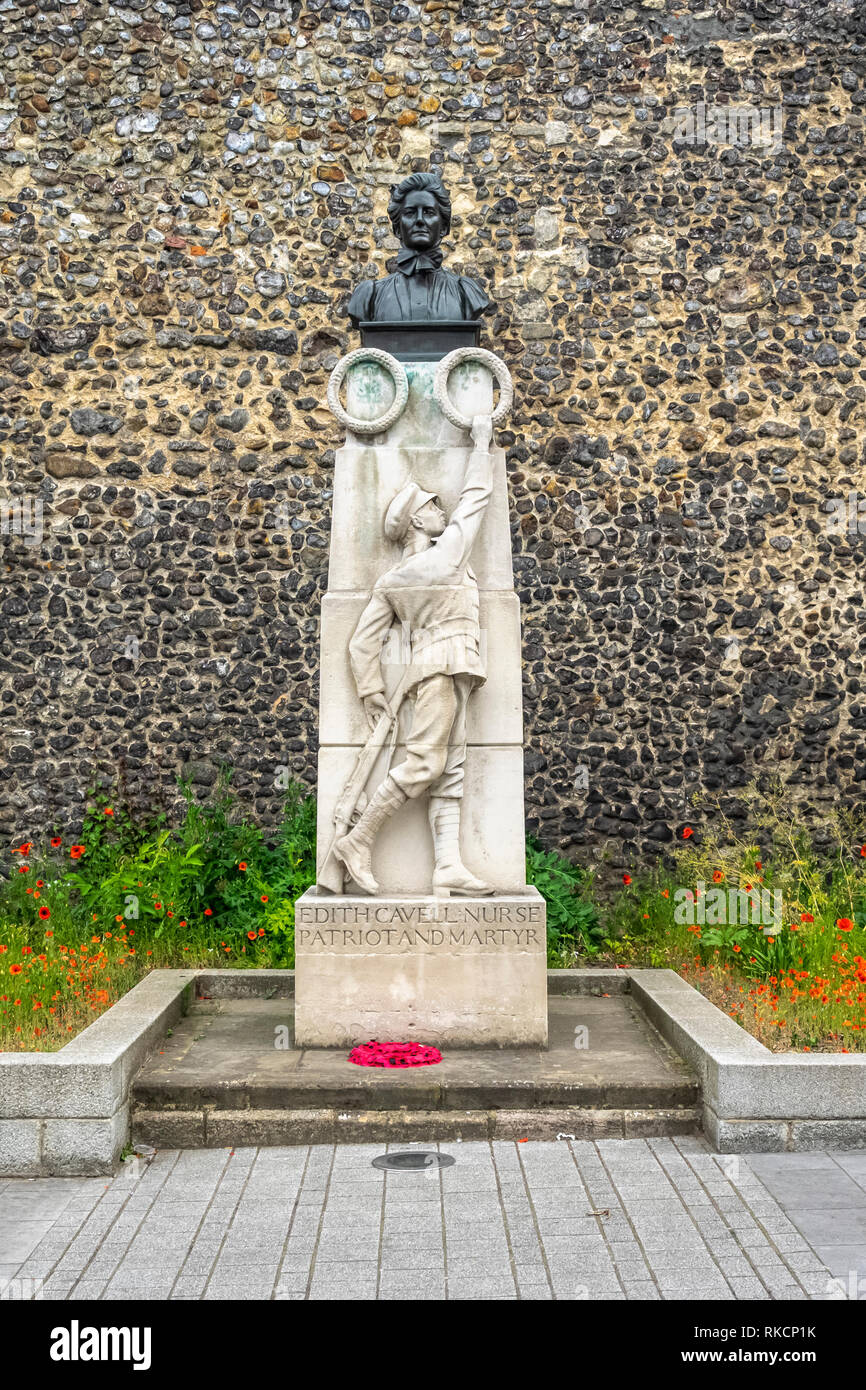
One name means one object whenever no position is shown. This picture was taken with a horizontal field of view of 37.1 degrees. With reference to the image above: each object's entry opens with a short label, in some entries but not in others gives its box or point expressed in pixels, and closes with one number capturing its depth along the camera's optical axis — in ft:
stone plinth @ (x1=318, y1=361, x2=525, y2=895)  21.02
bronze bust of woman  22.53
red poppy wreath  19.17
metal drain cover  16.62
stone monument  20.24
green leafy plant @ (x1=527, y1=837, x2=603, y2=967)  29.99
